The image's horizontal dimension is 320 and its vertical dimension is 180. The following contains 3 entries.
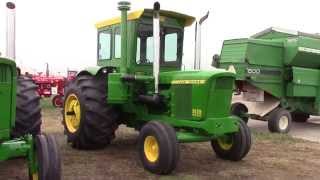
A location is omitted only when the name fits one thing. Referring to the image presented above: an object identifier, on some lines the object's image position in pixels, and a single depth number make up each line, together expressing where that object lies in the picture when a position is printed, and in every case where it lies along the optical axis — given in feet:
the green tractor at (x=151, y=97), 15.33
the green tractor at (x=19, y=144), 10.88
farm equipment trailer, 26.83
